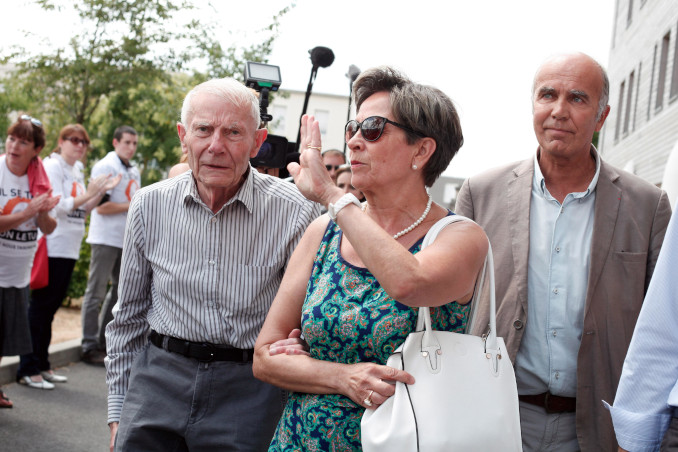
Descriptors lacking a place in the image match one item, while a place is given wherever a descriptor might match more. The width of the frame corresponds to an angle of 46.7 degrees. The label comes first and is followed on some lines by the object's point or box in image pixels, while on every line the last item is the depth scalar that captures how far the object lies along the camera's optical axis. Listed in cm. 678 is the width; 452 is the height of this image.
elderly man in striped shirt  296
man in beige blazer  319
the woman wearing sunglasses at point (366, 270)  231
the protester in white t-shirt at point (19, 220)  618
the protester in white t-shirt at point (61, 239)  733
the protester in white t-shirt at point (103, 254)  849
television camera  469
